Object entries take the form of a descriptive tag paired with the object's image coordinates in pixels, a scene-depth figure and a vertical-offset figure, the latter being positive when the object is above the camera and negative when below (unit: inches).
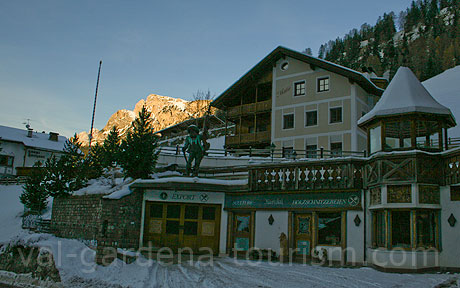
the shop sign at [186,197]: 765.3 +38.0
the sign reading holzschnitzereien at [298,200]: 625.3 +36.1
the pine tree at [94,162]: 1078.4 +135.3
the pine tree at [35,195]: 1061.8 +36.5
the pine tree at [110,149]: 1072.2 +181.2
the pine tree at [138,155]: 877.8 +126.5
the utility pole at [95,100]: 1552.2 +446.4
